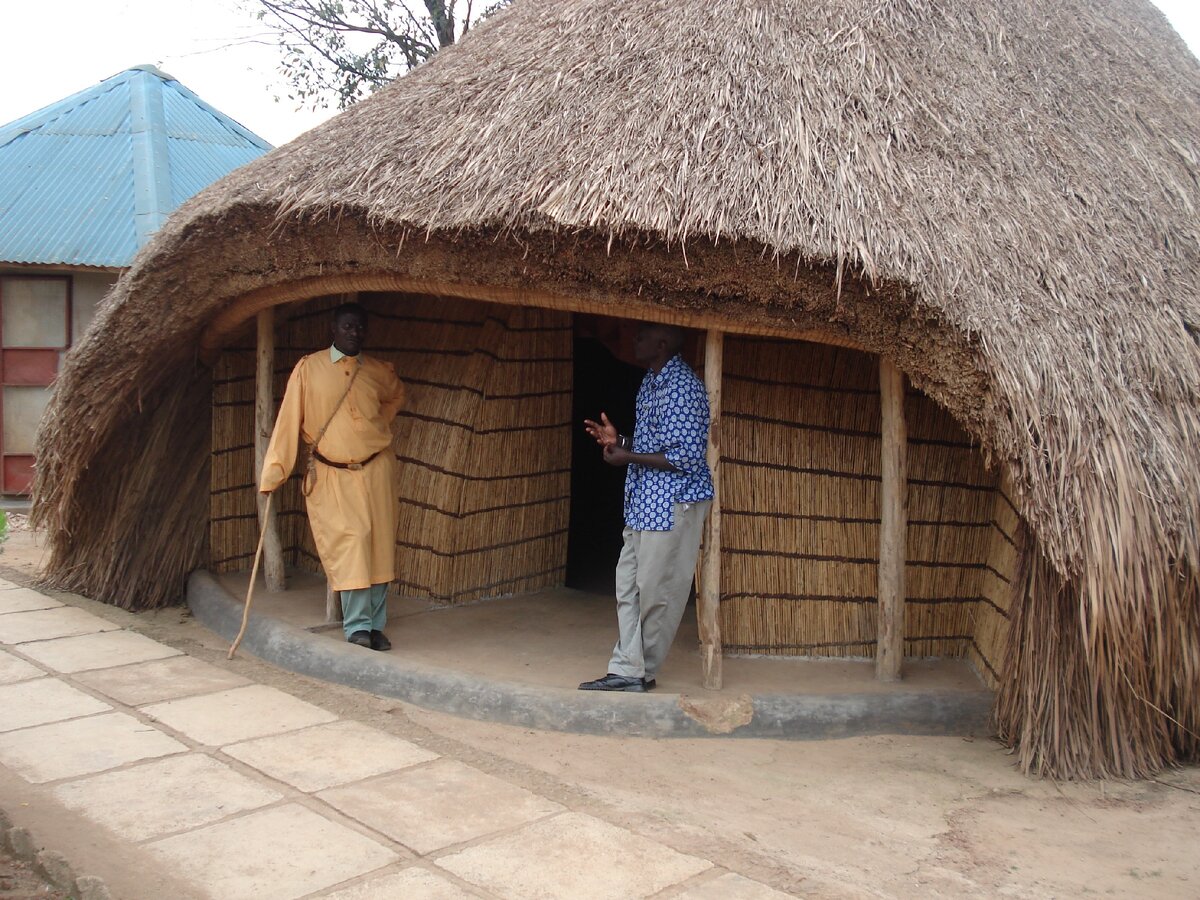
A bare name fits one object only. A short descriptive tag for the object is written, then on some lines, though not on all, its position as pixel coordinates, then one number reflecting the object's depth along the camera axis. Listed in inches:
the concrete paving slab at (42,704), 177.8
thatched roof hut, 160.6
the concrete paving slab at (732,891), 125.2
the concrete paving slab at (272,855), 125.6
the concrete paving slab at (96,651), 209.9
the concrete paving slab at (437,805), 140.3
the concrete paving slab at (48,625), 227.3
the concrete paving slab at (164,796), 141.0
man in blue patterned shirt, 177.2
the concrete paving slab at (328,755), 157.8
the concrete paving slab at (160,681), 192.2
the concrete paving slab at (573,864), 126.6
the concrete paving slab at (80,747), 157.5
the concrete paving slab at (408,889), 123.3
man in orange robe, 206.1
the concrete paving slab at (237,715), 174.2
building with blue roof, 377.4
